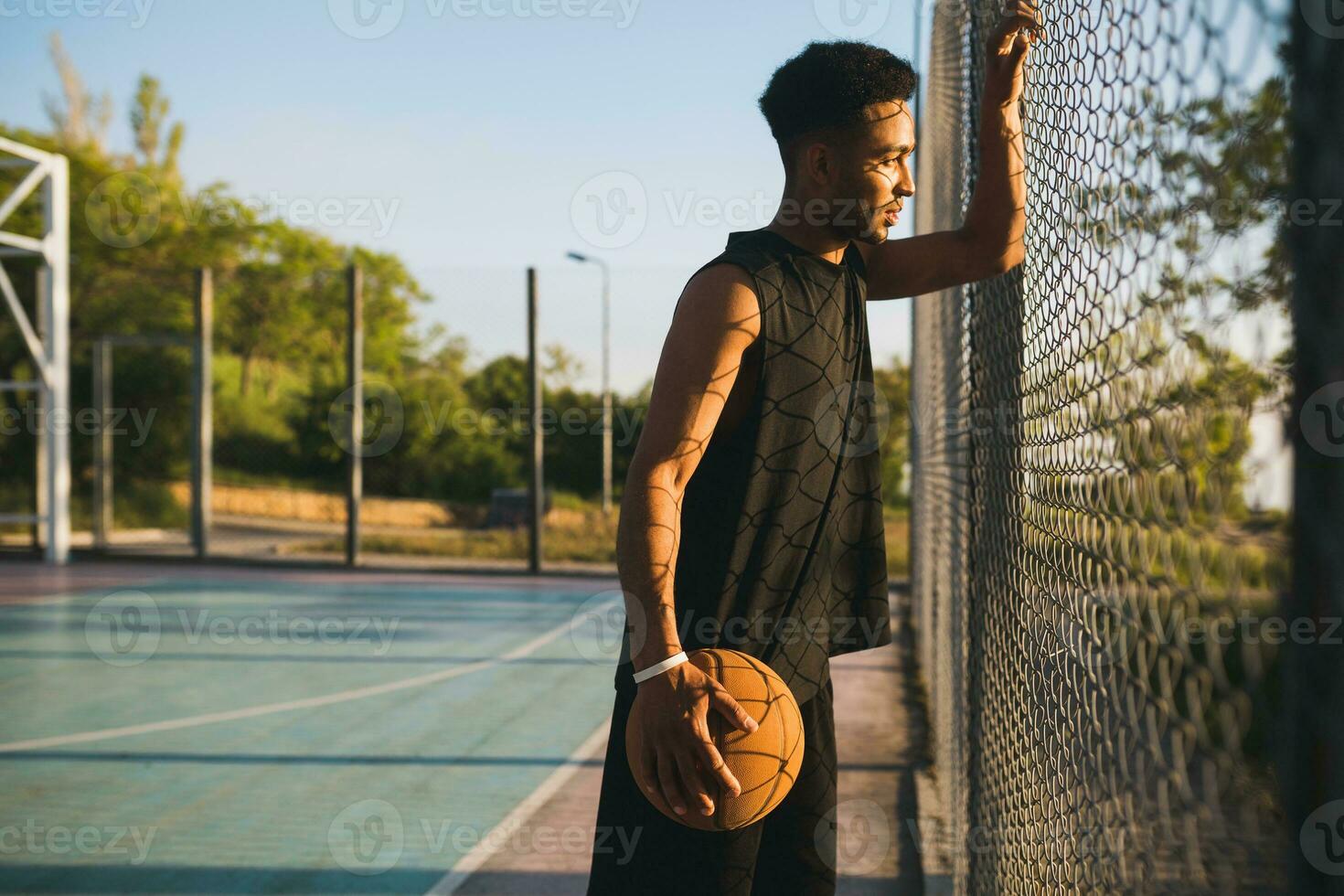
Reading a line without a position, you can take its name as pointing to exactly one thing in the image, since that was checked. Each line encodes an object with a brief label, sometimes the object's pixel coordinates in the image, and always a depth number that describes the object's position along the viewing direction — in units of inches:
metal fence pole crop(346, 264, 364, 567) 533.3
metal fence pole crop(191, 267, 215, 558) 539.5
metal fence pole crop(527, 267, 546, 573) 523.8
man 67.3
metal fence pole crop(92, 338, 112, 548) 571.5
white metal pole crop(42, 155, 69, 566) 525.3
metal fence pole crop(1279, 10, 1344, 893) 24.4
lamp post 545.6
